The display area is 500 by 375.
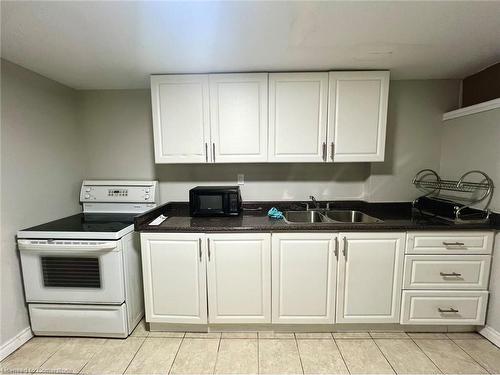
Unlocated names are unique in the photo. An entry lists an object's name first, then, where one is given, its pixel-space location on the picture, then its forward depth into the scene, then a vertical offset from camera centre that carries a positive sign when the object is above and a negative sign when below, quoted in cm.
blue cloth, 200 -42
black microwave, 204 -31
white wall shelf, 171 +46
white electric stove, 168 -84
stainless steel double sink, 223 -49
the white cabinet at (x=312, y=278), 176 -88
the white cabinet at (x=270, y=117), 194 +42
